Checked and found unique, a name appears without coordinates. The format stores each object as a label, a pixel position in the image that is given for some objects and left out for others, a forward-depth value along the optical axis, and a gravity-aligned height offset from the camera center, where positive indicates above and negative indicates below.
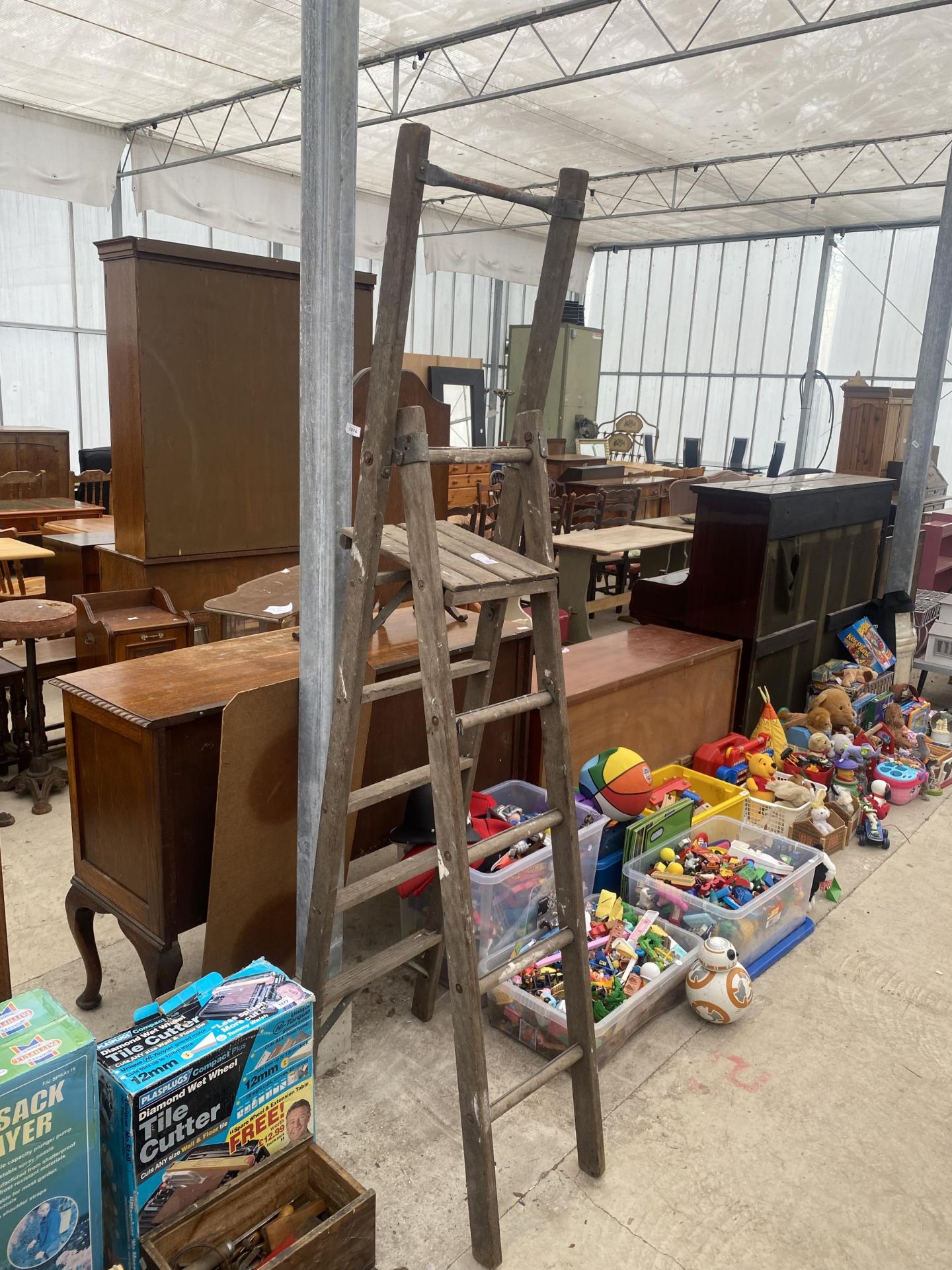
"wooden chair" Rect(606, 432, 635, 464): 13.43 -0.16
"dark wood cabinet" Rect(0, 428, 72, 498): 7.20 -0.40
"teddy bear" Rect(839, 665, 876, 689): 5.16 -1.25
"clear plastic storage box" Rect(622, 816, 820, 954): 3.08 -1.54
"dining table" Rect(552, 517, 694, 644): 6.53 -0.81
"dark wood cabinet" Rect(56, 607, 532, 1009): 2.34 -0.95
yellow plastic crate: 3.82 -1.45
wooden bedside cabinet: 4.04 -0.92
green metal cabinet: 14.60 +0.82
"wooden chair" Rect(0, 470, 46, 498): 6.84 -0.60
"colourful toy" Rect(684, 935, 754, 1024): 2.78 -1.59
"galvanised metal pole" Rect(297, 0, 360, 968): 2.04 +0.15
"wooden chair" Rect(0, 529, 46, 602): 5.19 -1.03
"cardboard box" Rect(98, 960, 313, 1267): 1.73 -1.29
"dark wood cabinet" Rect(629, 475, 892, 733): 4.53 -0.69
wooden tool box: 1.76 -1.53
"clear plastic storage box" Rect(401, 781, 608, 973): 2.75 -1.40
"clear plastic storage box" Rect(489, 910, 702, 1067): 2.61 -1.64
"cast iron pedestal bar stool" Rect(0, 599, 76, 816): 3.87 -1.02
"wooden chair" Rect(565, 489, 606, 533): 8.37 -0.72
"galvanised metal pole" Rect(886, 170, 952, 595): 5.57 +0.19
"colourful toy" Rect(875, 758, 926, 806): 4.54 -1.57
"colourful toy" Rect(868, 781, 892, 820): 4.36 -1.63
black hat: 2.82 -1.18
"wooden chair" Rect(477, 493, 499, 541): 9.02 -0.92
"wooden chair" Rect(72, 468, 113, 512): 7.63 -0.65
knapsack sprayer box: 1.54 -1.21
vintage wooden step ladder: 1.91 -0.52
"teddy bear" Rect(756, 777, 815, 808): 4.03 -1.48
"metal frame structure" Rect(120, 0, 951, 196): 6.84 +3.04
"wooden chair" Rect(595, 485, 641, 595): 8.00 -0.88
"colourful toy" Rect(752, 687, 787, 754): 4.56 -1.38
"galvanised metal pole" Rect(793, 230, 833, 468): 15.59 +1.28
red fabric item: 2.88 -1.22
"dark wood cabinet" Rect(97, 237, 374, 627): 3.99 +0.00
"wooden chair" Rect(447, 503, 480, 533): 9.54 -1.06
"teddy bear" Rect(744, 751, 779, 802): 4.21 -1.47
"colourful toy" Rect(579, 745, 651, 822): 3.26 -1.20
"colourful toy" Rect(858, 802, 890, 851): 4.07 -1.64
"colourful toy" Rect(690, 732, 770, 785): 4.26 -1.44
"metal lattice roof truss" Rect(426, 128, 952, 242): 10.66 +3.25
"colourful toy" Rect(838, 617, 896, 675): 5.45 -1.15
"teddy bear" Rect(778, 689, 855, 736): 4.74 -1.35
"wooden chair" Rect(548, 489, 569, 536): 8.84 -0.76
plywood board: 2.32 -1.05
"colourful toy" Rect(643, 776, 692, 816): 3.55 -1.36
